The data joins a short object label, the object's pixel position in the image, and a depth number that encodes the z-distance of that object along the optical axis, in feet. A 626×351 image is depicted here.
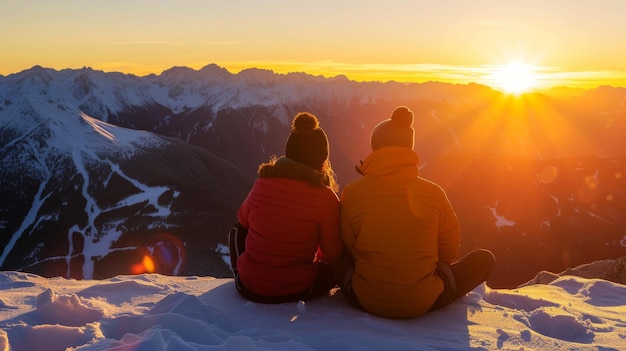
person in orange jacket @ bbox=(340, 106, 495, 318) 19.02
